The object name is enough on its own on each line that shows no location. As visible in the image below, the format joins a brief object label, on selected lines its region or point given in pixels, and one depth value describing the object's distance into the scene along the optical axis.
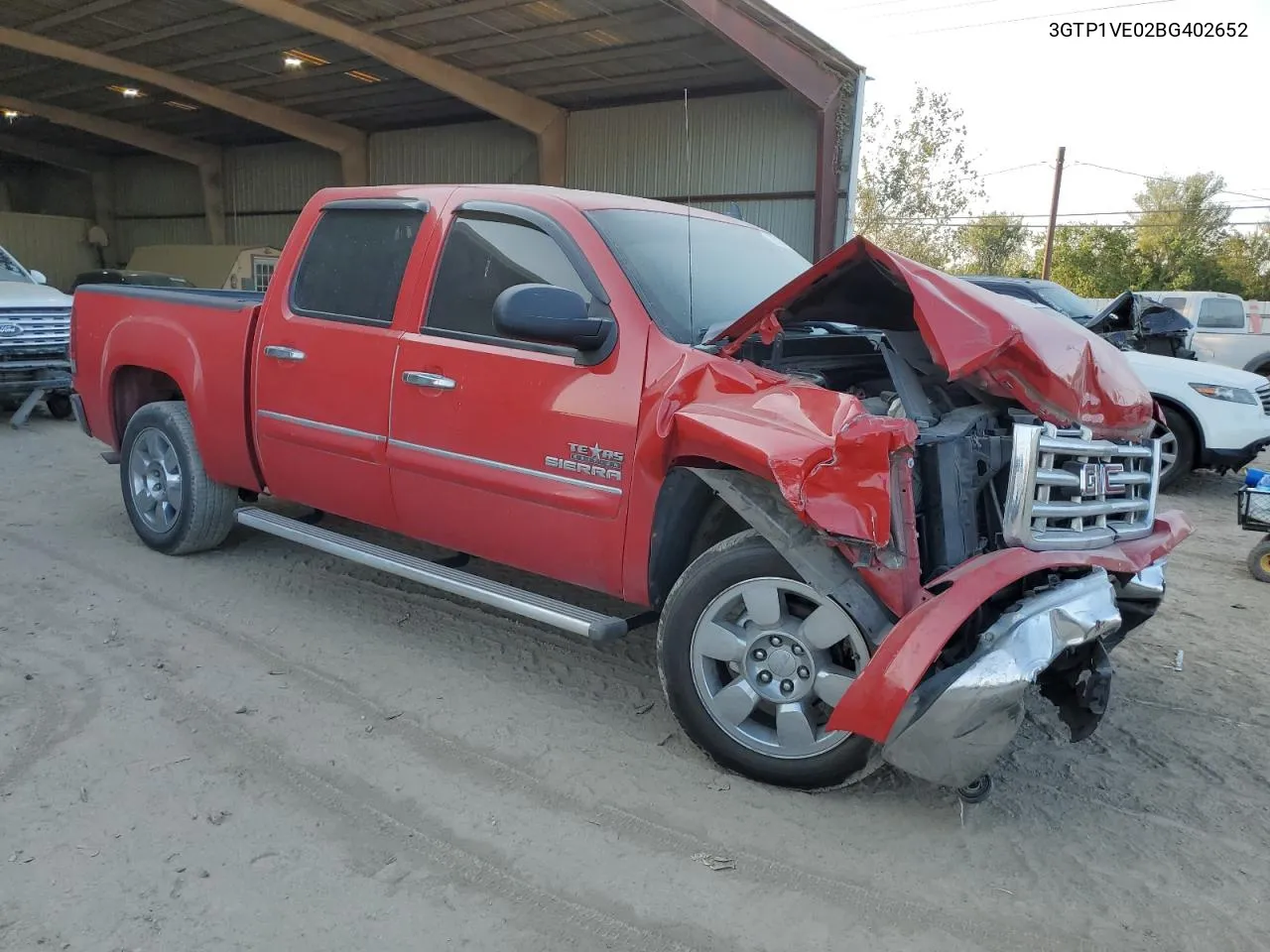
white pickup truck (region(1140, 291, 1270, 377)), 13.85
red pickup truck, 2.80
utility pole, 28.70
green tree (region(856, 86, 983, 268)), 27.44
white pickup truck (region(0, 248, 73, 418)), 9.50
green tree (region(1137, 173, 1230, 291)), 40.06
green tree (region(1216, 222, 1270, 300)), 40.25
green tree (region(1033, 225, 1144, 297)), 39.59
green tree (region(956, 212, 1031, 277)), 34.44
